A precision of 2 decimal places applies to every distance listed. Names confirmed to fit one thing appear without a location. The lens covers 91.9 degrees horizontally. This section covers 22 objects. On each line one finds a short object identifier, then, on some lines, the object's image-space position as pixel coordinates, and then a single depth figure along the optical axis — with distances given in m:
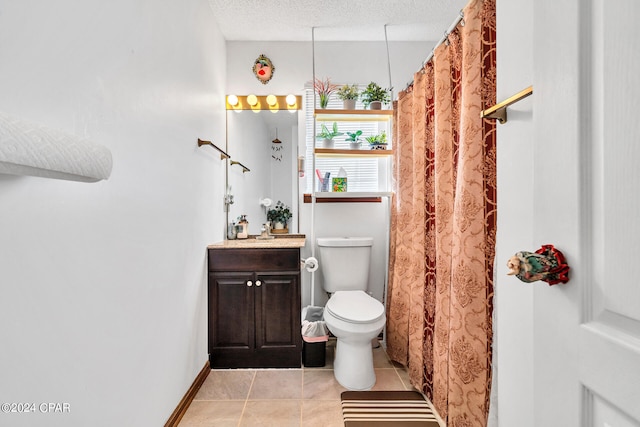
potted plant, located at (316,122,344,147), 2.59
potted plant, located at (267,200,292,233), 2.74
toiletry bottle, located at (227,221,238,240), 2.65
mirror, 2.72
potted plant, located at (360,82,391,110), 2.50
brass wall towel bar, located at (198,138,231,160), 1.99
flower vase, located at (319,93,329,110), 2.54
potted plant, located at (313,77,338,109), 2.54
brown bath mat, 1.65
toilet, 1.89
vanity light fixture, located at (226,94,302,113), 2.68
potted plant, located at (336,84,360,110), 2.52
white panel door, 0.42
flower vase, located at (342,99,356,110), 2.52
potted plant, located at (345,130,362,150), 2.61
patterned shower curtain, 1.24
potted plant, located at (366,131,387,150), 2.60
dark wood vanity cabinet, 2.19
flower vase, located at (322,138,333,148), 2.59
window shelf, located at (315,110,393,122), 2.47
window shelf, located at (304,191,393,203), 2.54
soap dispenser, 2.62
